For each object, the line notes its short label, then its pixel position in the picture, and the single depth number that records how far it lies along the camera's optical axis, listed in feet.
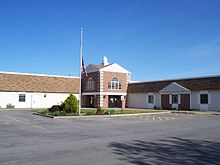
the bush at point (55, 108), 102.72
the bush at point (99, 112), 95.66
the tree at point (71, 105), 98.53
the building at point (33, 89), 149.79
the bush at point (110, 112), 98.34
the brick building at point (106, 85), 155.33
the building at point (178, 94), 119.14
